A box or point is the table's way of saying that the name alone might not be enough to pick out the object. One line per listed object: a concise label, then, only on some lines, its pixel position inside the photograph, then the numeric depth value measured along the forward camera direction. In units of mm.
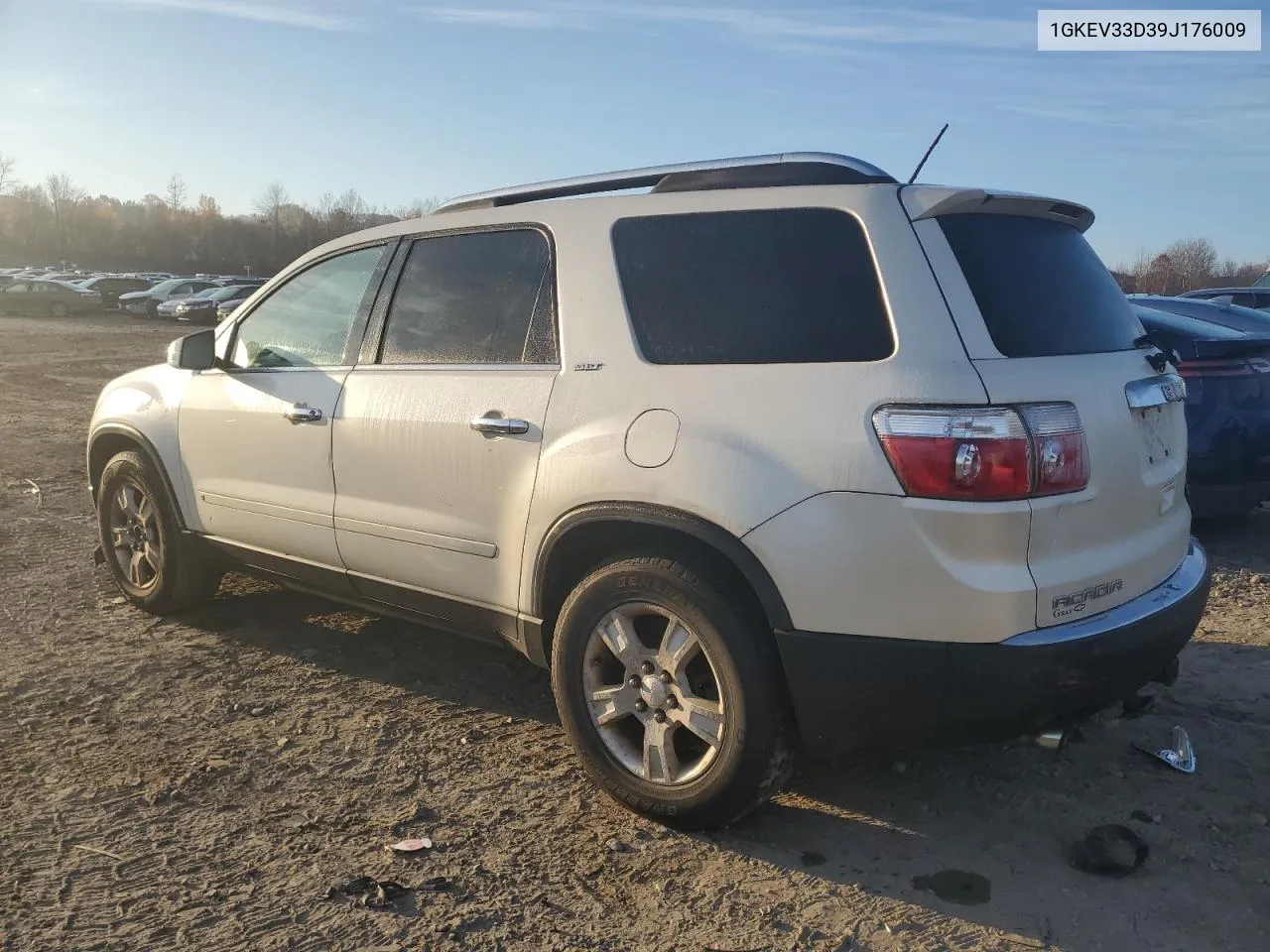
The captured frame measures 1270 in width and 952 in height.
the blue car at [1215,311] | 6988
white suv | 2645
